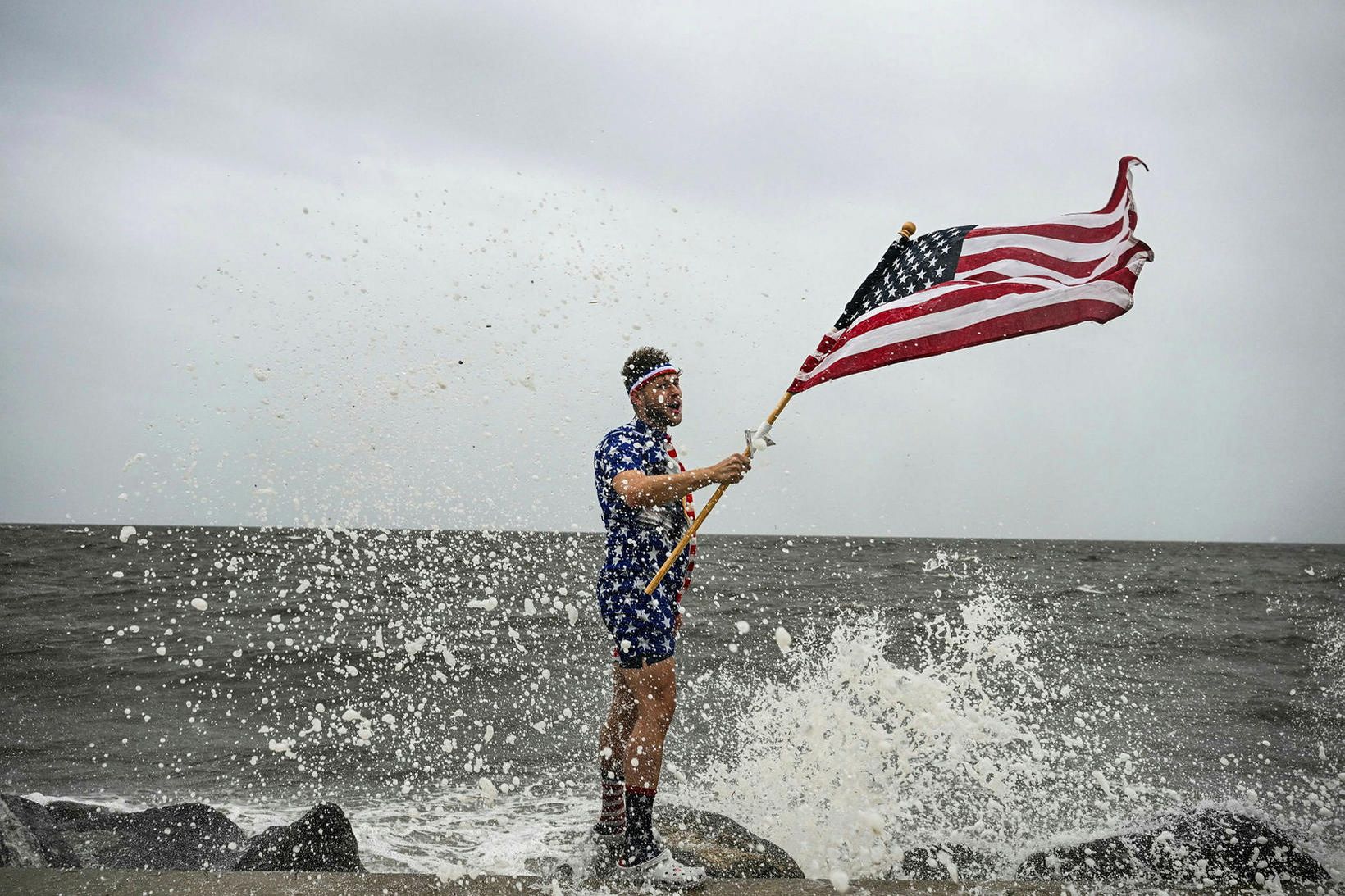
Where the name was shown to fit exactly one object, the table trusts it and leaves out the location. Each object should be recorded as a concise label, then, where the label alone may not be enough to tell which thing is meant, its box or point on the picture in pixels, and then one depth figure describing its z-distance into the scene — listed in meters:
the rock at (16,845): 4.64
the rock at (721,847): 4.34
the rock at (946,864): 4.91
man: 3.65
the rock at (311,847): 4.75
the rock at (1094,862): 4.79
